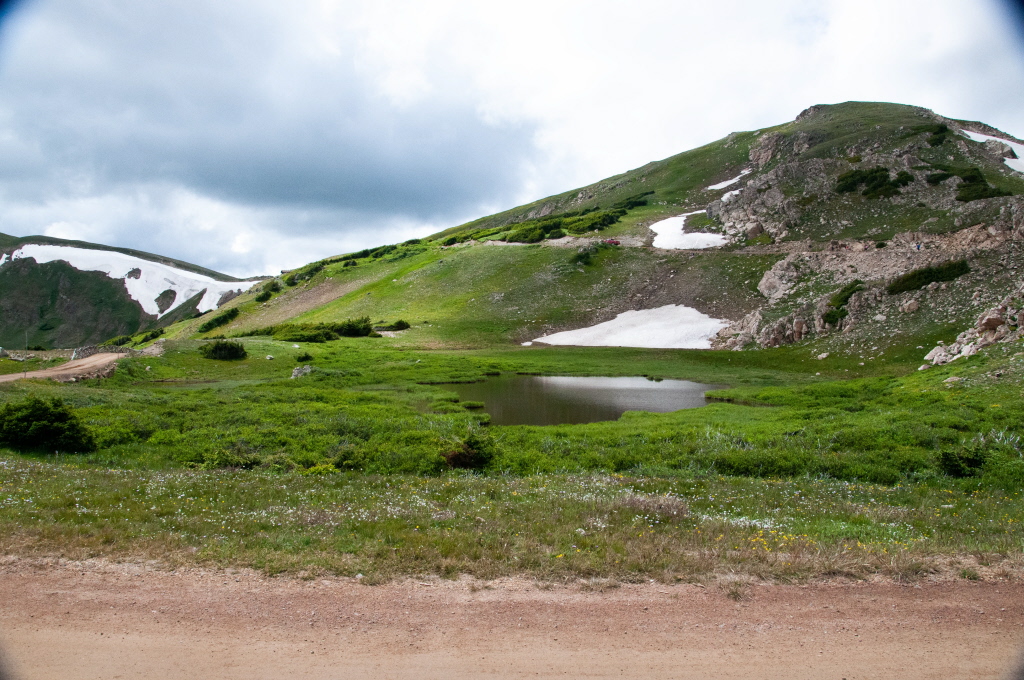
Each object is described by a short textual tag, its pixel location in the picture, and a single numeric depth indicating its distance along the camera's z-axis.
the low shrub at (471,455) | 18.67
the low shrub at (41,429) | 17.75
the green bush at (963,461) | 16.11
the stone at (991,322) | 32.19
